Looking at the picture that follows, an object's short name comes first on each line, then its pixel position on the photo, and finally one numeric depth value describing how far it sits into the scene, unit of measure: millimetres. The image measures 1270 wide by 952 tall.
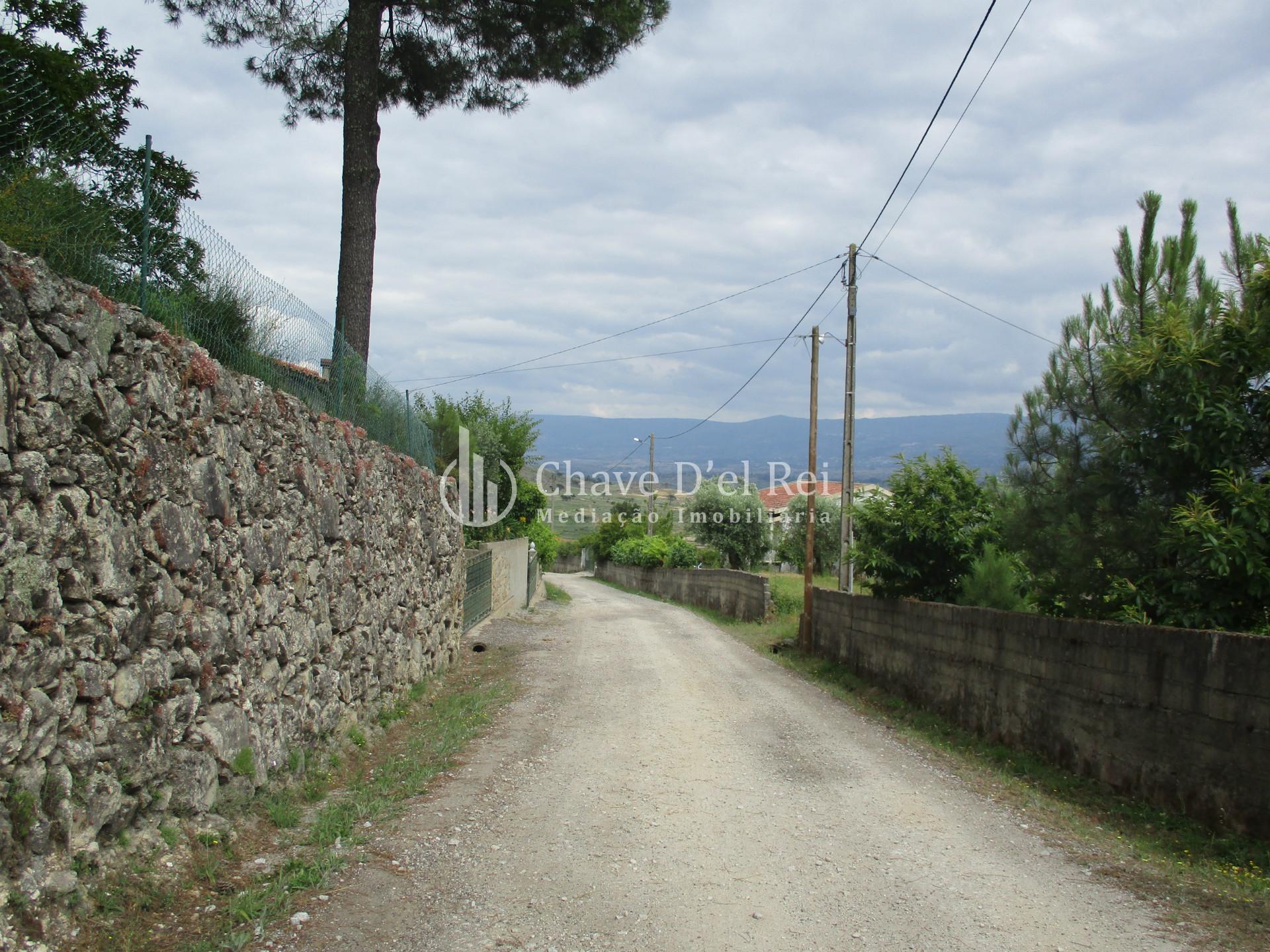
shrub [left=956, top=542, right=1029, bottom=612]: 11945
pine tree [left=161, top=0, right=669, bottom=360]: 12820
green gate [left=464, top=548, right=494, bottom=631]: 17453
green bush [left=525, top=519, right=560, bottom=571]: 34531
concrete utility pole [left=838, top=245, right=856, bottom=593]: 17234
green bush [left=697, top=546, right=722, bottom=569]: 41562
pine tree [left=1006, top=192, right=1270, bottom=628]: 7133
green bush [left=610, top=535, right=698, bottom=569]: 40750
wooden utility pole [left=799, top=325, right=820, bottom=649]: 17625
